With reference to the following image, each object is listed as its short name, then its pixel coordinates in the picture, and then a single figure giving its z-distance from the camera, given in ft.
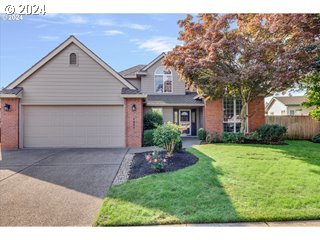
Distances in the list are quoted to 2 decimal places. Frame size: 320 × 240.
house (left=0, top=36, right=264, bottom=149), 34.99
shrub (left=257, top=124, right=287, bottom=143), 36.73
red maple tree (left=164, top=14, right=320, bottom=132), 29.32
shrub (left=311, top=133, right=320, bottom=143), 38.71
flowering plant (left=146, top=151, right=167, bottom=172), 19.66
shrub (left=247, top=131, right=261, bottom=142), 37.97
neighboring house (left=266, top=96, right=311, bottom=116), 78.07
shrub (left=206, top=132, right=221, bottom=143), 37.37
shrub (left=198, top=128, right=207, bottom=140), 37.78
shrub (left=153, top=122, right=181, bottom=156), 24.61
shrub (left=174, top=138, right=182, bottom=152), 26.80
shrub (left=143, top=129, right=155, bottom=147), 35.53
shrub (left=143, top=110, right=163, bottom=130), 38.09
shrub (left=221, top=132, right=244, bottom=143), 37.17
